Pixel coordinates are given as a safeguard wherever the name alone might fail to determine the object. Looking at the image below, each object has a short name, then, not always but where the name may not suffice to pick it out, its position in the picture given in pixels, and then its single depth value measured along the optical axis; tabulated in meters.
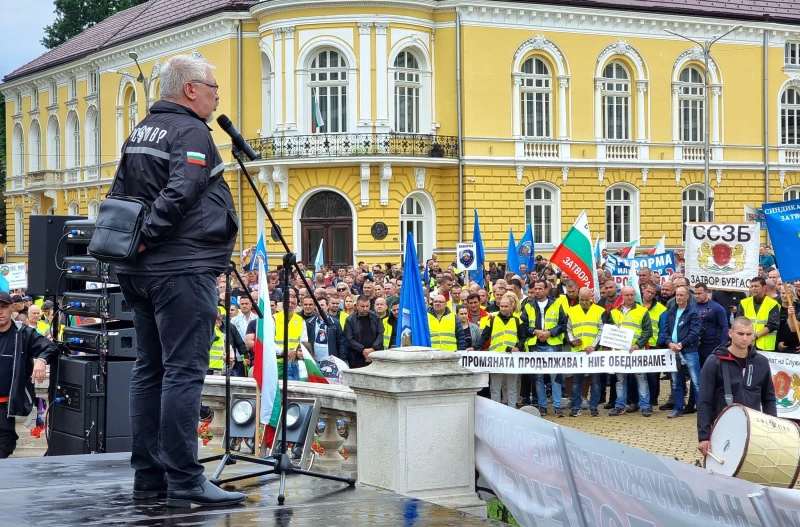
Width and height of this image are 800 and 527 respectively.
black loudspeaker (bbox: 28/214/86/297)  9.37
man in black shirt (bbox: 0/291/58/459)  9.83
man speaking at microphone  5.88
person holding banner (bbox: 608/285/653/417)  17.28
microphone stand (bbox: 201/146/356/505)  6.49
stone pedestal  7.05
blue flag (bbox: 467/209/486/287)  28.06
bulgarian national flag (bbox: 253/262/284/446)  8.88
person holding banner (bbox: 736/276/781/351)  16.22
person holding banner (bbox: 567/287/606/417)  17.41
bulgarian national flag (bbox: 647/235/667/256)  27.65
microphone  6.18
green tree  70.69
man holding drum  9.99
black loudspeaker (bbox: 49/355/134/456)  8.56
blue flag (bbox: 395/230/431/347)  13.70
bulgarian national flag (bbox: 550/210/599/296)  20.19
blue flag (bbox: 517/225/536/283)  29.47
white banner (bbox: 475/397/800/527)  5.66
